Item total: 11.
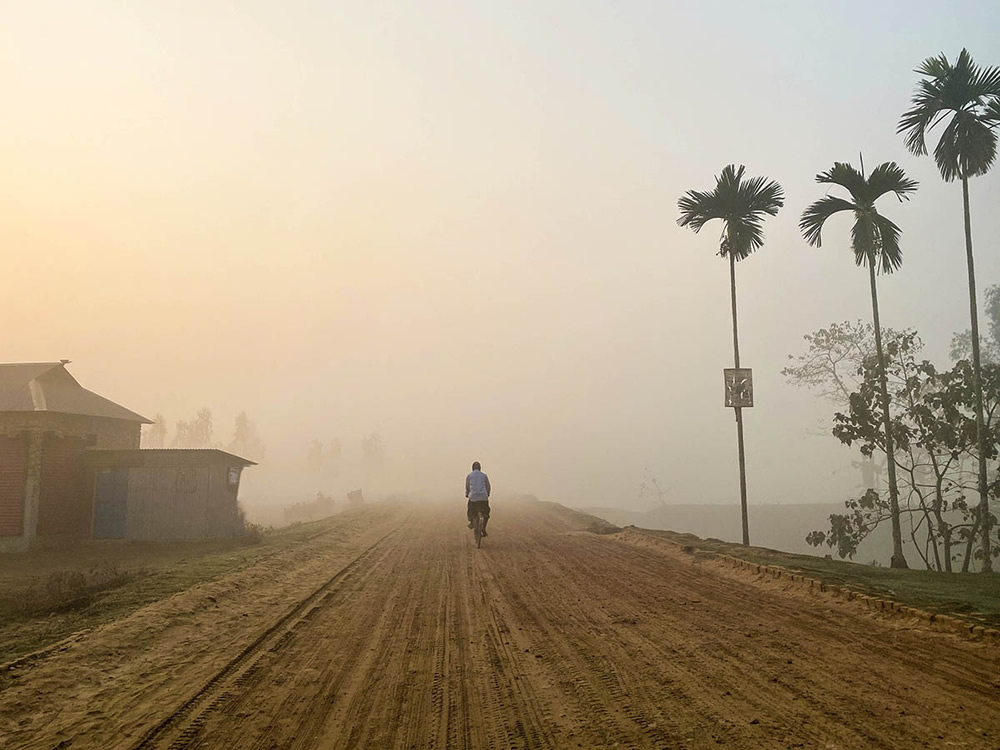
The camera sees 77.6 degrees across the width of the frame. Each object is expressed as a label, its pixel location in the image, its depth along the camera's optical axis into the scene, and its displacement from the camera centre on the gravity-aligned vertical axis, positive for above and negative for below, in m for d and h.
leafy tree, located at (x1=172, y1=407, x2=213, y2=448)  122.56 +5.58
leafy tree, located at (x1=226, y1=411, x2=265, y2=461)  123.69 +3.80
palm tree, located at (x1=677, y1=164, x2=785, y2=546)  23.39 +9.70
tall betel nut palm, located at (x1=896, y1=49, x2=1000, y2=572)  19.64 +10.96
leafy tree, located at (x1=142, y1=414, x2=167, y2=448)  120.06 +5.03
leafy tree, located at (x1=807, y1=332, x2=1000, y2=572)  23.58 +1.29
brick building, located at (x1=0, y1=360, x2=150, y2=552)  22.52 -0.12
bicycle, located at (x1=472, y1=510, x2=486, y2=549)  17.27 -1.75
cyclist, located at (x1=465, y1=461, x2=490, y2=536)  17.67 -0.80
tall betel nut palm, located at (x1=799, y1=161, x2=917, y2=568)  21.45 +8.25
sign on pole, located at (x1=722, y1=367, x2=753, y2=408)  21.64 +2.72
